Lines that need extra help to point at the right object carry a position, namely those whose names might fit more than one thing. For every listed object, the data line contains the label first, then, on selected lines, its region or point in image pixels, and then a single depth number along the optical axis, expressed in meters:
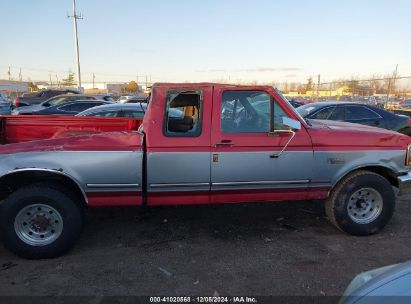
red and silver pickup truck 4.27
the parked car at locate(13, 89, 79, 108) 25.86
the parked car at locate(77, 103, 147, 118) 9.47
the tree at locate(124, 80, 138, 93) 69.21
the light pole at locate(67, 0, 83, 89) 41.42
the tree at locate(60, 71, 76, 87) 82.19
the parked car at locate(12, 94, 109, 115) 18.36
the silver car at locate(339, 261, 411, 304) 2.07
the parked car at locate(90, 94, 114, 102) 21.77
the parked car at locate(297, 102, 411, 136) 9.77
